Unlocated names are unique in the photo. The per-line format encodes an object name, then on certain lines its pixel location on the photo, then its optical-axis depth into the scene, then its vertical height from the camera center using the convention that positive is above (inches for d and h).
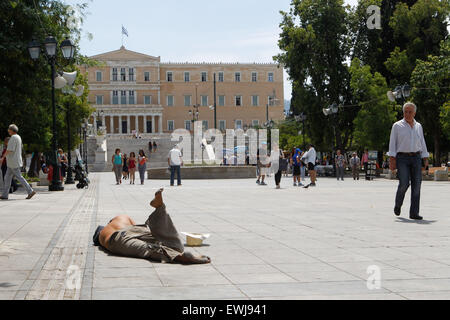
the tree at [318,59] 1811.0 +285.4
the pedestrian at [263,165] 955.9 -12.3
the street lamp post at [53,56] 775.7 +131.7
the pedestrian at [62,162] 975.0 -4.8
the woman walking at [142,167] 1168.1 -16.4
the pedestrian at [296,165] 974.8 -13.5
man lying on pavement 241.9 -33.9
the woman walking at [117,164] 1149.1 -10.3
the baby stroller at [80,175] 932.0 -24.0
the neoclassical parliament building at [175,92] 4357.8 +470.4
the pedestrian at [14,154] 580.7 +5.3
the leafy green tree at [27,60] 833.4 +137.6
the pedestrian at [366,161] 1288.1 -10.8
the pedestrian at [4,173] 703.1 -16.0
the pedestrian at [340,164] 1343.5 -17.1
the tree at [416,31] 1700.3 +344.1
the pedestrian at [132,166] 1172.5 -14.7
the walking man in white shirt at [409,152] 406.9 +2.1
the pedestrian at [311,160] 929.2 -5.5
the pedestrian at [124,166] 1348.4 -17.5
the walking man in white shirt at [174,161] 995.2 -5.1
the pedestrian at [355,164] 1316.4 -18.1
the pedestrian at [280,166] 907.4 -13.8
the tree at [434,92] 1402.6 +153.3
